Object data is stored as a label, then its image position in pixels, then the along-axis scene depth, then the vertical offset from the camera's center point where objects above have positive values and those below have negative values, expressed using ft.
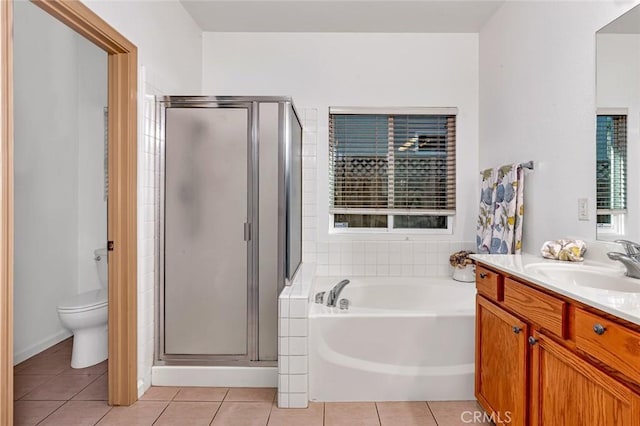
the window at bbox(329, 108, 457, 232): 10.44 +1.44
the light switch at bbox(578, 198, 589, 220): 5.94 +0.06
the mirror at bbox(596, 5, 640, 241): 4.99 +1.23
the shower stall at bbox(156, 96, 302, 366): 7.45 -0.30
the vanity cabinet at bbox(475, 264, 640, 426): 3.14 -1.58
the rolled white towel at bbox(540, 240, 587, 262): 5.74 -0.60
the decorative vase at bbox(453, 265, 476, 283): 9.66 -1.63
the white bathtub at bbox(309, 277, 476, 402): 6.75 -2.67
